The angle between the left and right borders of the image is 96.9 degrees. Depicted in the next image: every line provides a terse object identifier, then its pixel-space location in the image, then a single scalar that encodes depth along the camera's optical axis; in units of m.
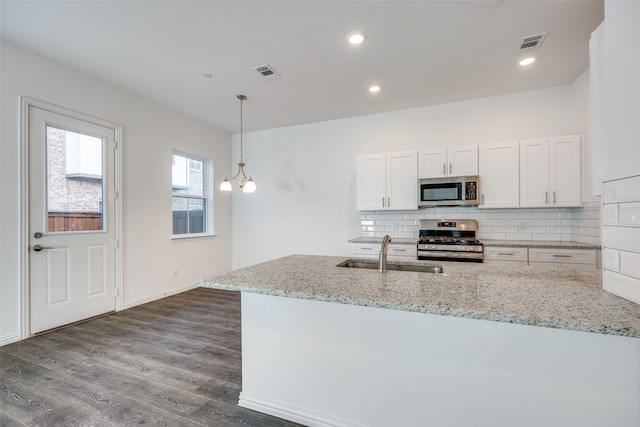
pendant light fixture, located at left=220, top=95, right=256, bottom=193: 3.65
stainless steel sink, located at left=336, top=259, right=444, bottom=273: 2.01
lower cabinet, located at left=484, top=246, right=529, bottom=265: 3.21
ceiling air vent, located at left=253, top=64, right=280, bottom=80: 3.03
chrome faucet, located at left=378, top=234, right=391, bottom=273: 1.76
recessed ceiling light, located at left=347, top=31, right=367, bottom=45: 2.48
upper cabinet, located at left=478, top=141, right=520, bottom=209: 3.42
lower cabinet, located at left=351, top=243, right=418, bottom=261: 3.67
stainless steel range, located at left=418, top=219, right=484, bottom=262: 3.38
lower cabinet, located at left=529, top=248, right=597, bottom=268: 2.98
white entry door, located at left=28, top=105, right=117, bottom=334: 2.82
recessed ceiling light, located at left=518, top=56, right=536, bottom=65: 2.87
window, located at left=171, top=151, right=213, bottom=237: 4.51
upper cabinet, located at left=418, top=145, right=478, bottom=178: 3.58
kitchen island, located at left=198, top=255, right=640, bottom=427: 1.12
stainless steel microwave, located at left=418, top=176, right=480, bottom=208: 3.54
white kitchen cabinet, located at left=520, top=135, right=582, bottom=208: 3.20
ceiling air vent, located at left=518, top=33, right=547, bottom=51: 2.51
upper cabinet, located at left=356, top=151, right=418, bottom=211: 3.85
